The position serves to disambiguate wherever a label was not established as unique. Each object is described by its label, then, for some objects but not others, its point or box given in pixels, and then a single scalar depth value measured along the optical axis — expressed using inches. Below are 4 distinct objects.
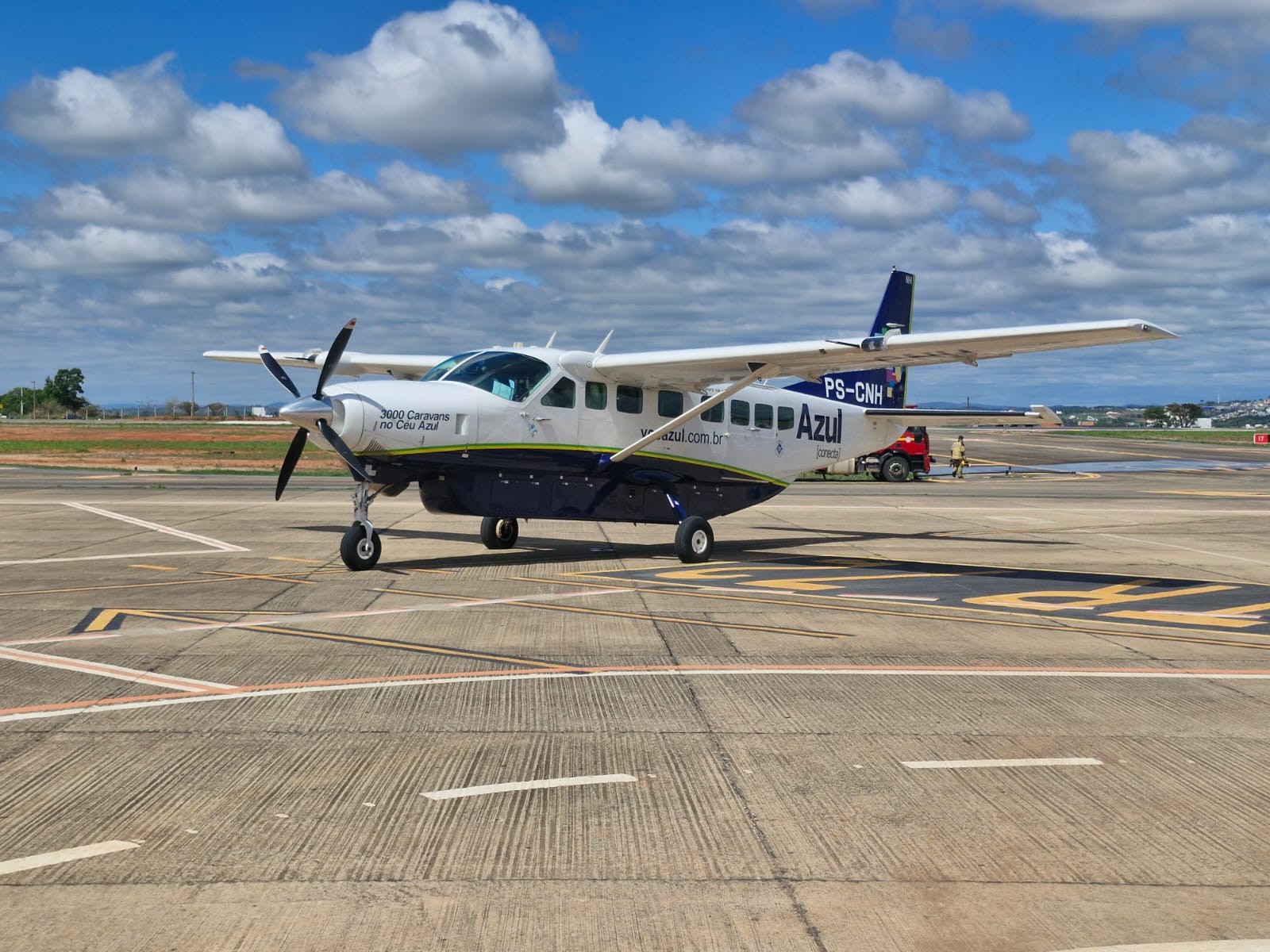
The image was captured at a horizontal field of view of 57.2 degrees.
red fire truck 1721.2
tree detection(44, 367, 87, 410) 7372.1
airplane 605.9
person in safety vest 1823.0
